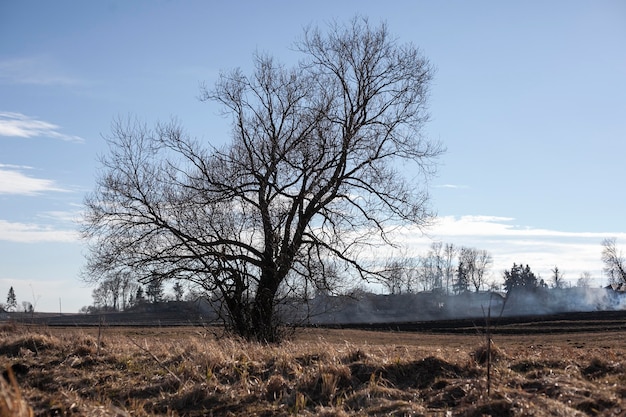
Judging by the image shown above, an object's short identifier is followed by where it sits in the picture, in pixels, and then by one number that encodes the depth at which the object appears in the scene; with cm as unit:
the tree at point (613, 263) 8612
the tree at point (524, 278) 9924
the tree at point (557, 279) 12444
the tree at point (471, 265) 11250
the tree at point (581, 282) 13648
